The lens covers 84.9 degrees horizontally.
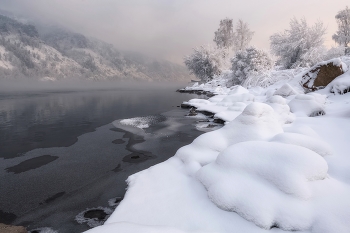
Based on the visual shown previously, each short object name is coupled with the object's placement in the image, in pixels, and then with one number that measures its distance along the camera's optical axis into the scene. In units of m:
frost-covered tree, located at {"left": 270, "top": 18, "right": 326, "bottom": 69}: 26.88
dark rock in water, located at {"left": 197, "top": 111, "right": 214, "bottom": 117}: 15.36
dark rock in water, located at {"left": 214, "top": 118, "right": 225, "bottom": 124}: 12.63
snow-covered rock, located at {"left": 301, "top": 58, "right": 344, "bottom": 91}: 14.12
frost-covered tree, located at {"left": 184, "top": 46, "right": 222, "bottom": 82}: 48.62
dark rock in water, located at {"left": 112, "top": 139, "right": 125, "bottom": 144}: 9.48
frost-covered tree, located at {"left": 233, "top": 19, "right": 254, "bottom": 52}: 53.22
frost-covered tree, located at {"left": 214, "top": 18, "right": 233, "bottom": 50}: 53.97
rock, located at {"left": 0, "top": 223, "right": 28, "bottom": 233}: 3.65
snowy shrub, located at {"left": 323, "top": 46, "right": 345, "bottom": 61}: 26.78
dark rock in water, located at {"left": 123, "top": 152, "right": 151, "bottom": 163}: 7.31
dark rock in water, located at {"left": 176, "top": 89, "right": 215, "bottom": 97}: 33.07
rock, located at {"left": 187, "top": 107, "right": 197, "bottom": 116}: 16.30
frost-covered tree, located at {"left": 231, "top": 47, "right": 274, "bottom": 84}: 31.29
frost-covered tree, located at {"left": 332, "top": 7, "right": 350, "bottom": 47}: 44.15
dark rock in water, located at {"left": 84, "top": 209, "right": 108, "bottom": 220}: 4.26
